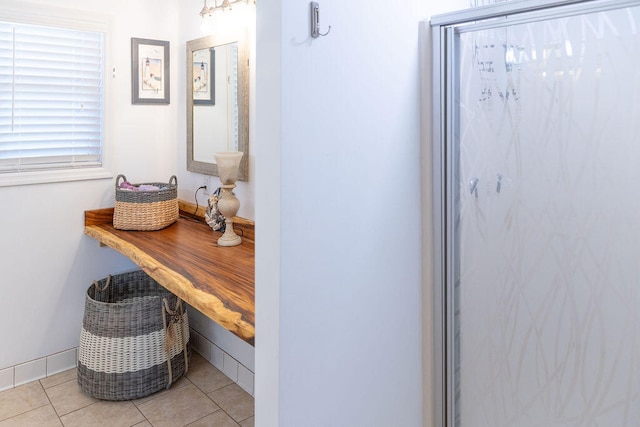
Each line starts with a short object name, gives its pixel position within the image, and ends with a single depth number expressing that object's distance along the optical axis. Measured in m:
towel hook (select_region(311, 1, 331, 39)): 1.11
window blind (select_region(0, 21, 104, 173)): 2.32
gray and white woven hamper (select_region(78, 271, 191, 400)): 2.27
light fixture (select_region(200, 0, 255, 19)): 2.26
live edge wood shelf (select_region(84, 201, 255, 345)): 1.48
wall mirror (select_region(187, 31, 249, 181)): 2.29
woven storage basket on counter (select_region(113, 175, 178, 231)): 2.45
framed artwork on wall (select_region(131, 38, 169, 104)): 2.65
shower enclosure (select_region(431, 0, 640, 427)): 1.19
